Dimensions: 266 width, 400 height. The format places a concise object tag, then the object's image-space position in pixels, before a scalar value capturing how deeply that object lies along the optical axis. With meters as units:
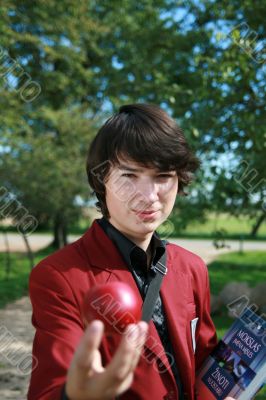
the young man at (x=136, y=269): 1.75
